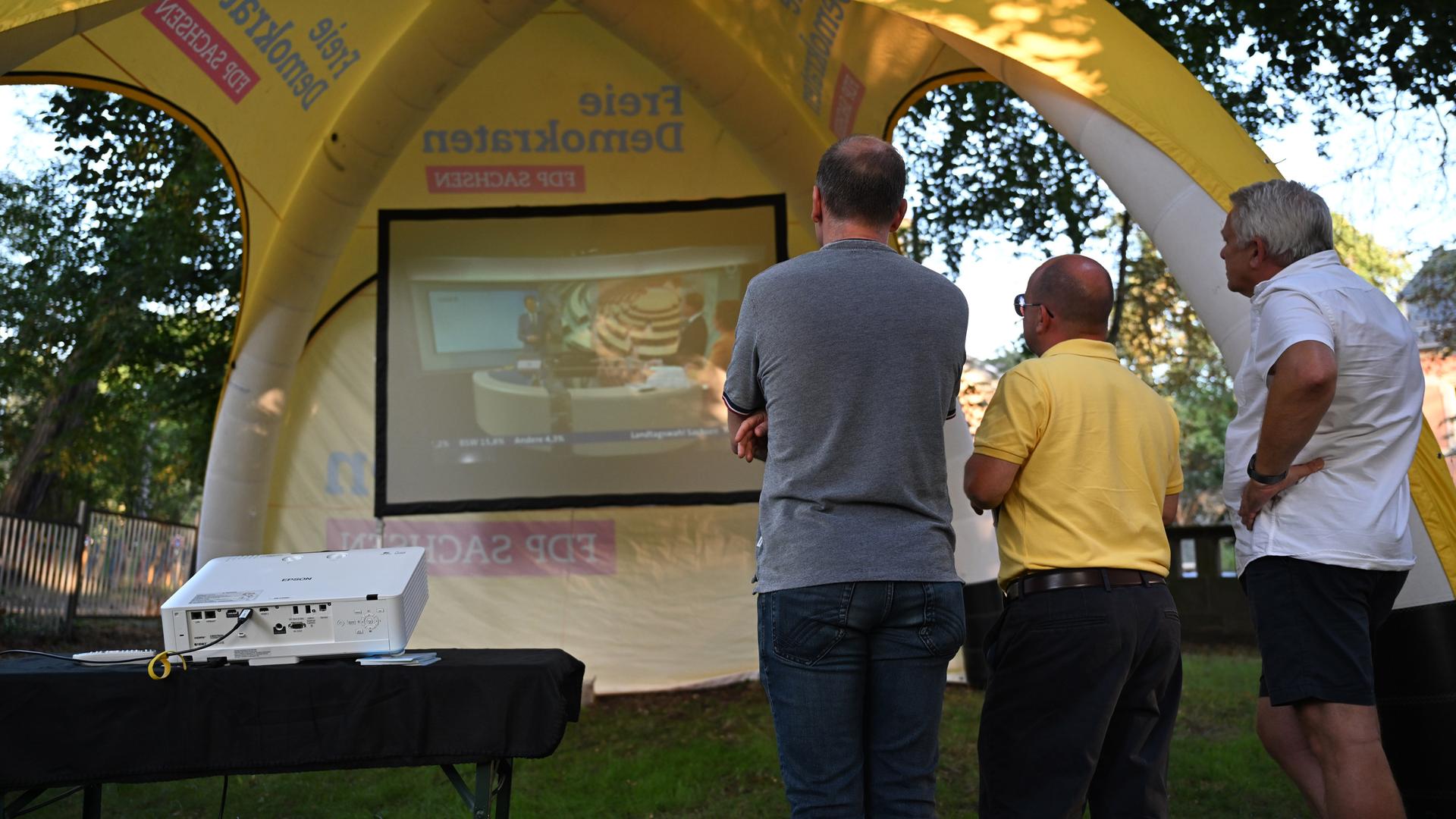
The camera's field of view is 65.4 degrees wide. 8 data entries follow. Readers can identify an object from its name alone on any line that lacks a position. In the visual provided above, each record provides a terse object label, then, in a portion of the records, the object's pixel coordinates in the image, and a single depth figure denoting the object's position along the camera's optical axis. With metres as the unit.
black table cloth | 2.35
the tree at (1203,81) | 6.34
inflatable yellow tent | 6.52
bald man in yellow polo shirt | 2.21
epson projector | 2.46
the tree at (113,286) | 9.29
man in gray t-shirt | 1.87
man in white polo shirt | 2.36
